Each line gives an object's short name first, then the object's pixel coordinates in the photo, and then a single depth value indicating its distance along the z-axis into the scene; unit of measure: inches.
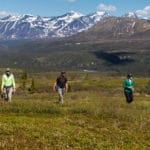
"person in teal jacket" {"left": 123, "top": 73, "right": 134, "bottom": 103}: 1594.4
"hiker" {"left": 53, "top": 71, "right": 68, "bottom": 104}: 1557.3
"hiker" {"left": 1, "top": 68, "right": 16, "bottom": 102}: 1378.6
